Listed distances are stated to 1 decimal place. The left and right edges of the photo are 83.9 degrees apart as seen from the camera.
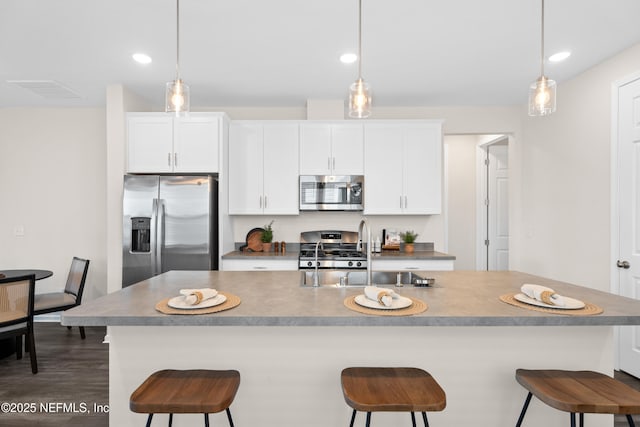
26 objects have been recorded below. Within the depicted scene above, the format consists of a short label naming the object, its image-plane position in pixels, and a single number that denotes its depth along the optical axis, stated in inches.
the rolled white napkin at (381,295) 61.9
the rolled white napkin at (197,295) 61.9
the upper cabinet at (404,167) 160.2
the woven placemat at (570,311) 58.5
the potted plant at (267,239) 165.0
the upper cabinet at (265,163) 160.7
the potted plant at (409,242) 165.9
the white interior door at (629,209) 112.1
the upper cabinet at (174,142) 148.9
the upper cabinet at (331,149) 160.4
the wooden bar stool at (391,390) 50.0
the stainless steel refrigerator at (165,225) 139.3
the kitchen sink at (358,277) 96.0
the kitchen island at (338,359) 66.5
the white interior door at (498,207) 209.5
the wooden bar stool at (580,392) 49.9
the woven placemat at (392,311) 59.0
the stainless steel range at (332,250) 146.7
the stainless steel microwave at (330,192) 160.2
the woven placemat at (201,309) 59.4
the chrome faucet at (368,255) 79.5
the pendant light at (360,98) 74.3
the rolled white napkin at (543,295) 61.7
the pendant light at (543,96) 73.0
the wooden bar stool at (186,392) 50.6
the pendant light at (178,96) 76.9
